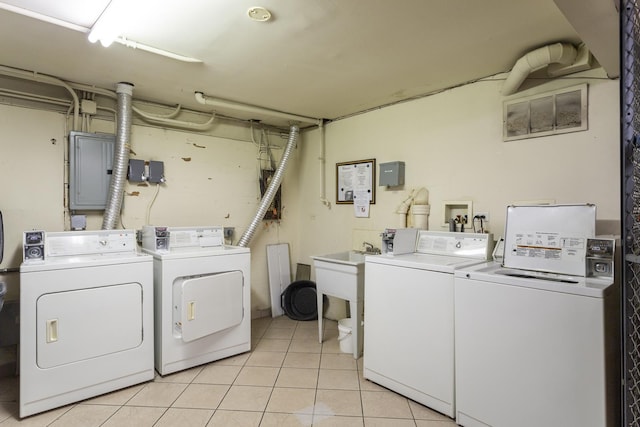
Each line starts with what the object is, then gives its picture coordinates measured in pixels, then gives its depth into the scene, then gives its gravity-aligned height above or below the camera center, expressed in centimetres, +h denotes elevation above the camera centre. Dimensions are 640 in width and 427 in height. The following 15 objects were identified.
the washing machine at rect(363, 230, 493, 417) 206 -68
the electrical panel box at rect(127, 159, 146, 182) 308 +40
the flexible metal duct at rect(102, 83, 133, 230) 283 +47
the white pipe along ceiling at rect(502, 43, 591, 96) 201 +91
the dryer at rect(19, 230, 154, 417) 208 -68
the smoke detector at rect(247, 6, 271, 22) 174 +104
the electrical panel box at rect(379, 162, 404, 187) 312 +35
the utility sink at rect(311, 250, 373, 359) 284 -62
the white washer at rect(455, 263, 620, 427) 151 -68
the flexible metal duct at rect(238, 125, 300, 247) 363 +25
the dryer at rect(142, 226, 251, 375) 258 -65
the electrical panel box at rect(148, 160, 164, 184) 321 +40
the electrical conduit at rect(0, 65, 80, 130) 246 +103
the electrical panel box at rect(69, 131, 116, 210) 279 +39
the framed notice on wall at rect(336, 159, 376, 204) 348 +34
